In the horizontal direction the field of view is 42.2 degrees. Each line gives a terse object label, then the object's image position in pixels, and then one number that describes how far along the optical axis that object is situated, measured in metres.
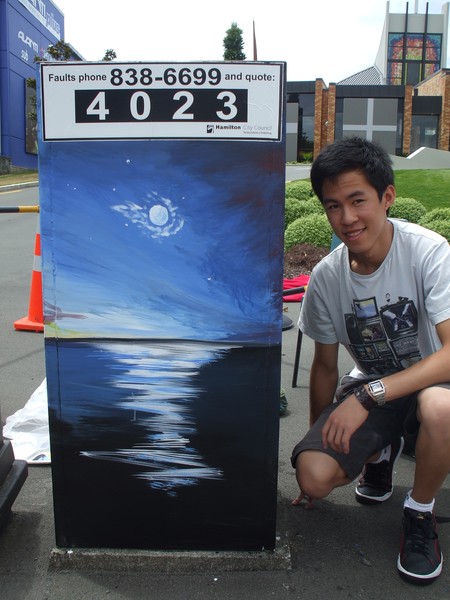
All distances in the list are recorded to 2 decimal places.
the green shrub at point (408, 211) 9.45
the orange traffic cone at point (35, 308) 5.27
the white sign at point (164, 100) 1.81
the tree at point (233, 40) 36.12
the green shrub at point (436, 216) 8.77
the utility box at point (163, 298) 1.84
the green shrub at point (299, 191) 11.39
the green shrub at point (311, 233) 8.66
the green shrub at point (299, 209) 10.21
